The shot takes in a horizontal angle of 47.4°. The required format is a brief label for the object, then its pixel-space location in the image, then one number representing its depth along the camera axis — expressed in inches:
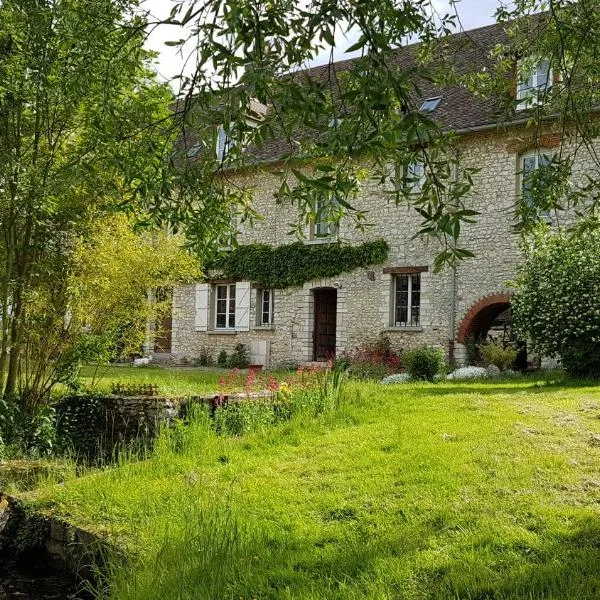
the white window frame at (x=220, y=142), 718.4
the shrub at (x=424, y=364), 527.2
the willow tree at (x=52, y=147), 151.4
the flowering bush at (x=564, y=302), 440.1
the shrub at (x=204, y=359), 773.9
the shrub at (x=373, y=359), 590.8
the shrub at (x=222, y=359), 751.1
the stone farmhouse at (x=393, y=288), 593.6
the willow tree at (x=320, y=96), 95.3
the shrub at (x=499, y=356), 556.1
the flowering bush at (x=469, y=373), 522.9
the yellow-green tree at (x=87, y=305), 317.7
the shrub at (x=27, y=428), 292.4
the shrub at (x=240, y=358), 736.3
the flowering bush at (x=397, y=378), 524.1
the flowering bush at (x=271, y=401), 309.4
